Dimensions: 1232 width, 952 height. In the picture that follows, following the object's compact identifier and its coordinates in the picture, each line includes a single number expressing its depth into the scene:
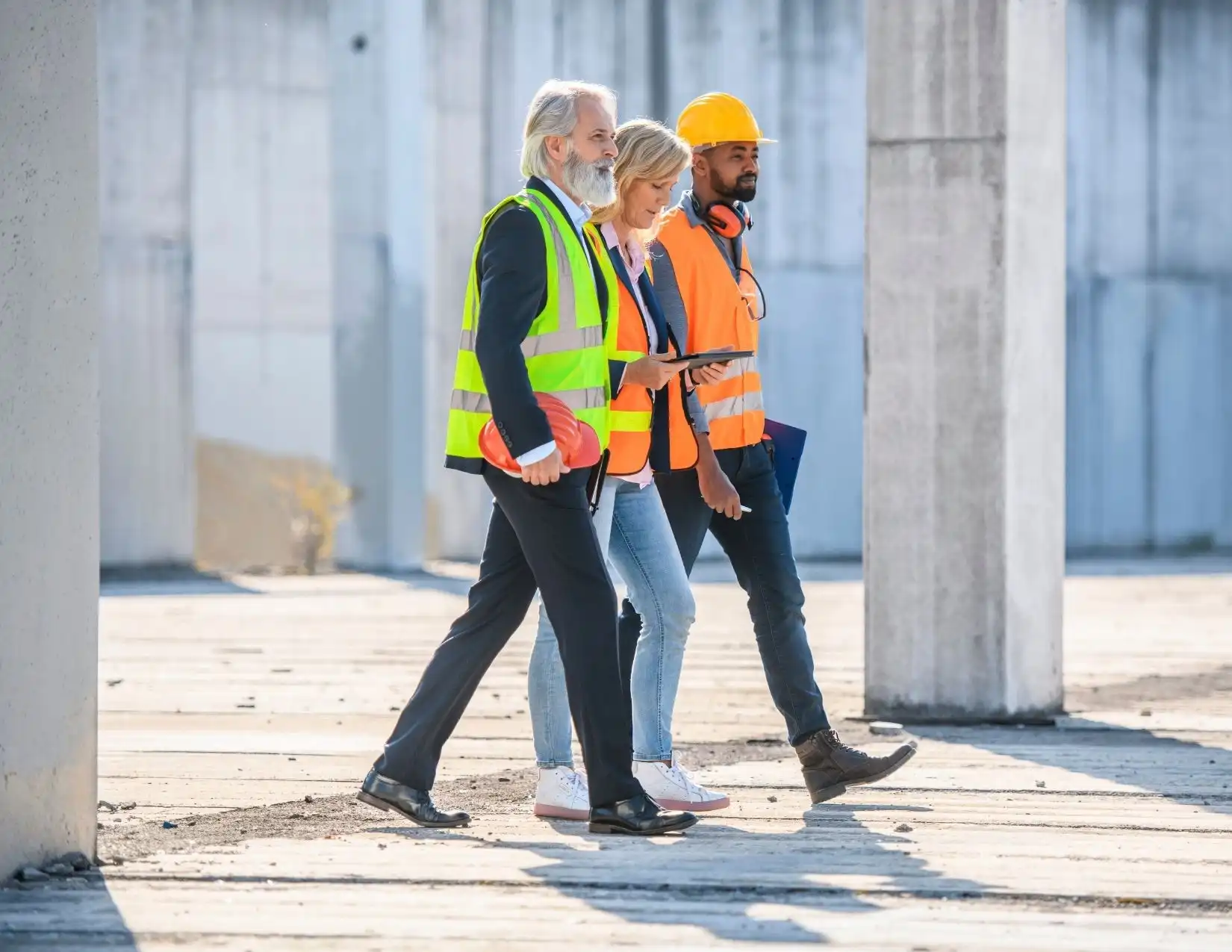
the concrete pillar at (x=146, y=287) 34.00
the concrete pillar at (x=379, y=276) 33.53
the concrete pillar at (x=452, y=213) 36.25
